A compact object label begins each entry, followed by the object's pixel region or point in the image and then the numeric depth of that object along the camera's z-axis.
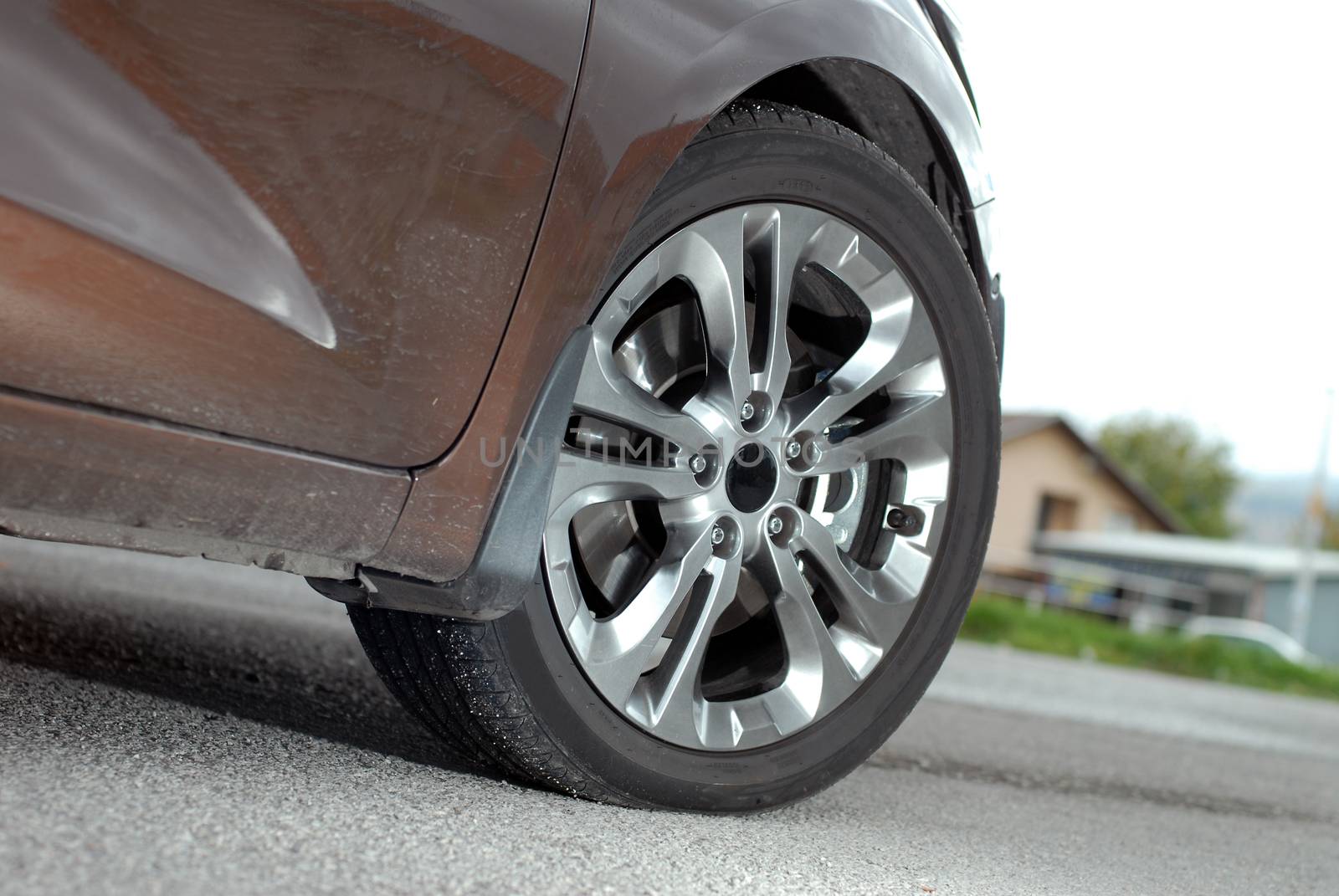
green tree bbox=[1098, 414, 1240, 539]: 65.88
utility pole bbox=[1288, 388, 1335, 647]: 28.06
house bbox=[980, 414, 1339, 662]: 37.56
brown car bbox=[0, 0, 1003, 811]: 1.30
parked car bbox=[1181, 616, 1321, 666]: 24.27
